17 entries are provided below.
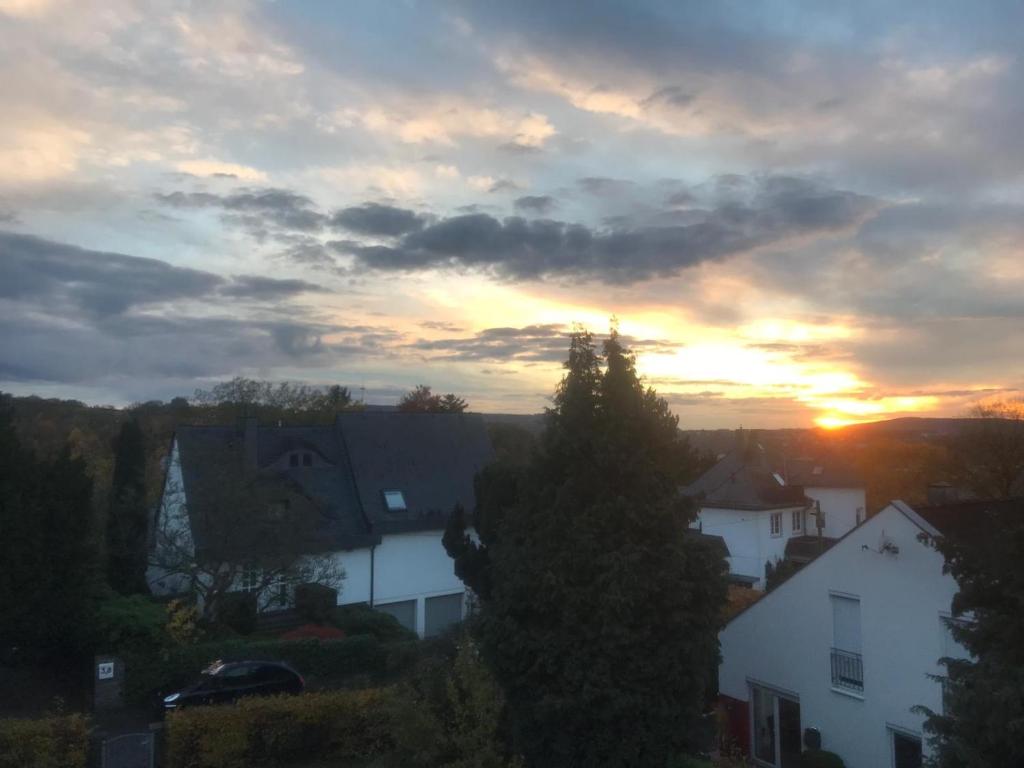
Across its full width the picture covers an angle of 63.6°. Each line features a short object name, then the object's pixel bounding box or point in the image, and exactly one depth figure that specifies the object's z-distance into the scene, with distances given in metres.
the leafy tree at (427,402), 63.12
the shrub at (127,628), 20.47
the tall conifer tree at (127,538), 25.94
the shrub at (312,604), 26.28
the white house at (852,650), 15.34
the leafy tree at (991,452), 30.25
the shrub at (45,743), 12.93
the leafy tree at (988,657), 8.93
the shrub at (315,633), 23.90
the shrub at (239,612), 24.41
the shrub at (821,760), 16.12
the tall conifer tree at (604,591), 12.18
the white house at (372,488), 28.78
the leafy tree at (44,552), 19.02
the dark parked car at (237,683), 18.34
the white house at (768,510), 41.84
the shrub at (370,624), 25.52
